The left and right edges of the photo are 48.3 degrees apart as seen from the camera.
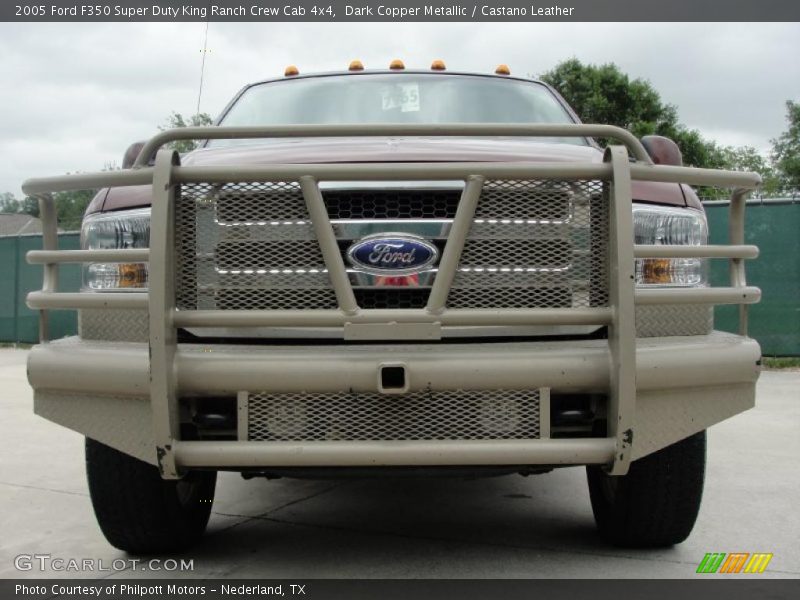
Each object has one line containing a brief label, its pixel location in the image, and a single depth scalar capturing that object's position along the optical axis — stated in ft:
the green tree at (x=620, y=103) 120.26
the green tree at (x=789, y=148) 168.45
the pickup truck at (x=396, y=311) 9.00
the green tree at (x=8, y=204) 230.95
